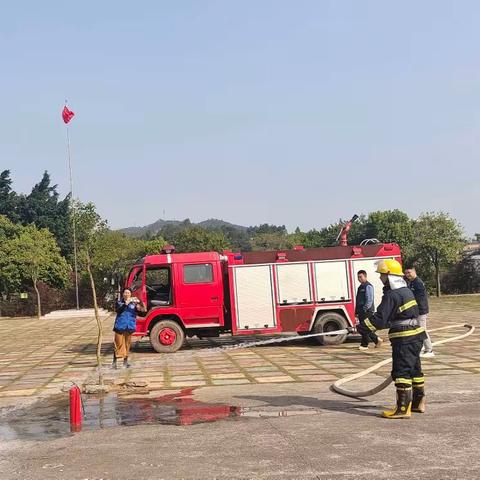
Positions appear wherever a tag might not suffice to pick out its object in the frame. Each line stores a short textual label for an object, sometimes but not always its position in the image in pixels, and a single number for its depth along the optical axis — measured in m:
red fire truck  13.98
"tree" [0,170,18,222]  54.94
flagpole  36.67
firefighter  6.38
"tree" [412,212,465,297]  40.57
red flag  37.25
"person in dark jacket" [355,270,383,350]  12.95
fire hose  7.06
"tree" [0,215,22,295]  37.97
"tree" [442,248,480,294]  45.19
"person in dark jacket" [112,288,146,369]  11.38
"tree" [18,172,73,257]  54.66
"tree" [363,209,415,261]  61.43
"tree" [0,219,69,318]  36.97
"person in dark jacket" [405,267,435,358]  10.52
